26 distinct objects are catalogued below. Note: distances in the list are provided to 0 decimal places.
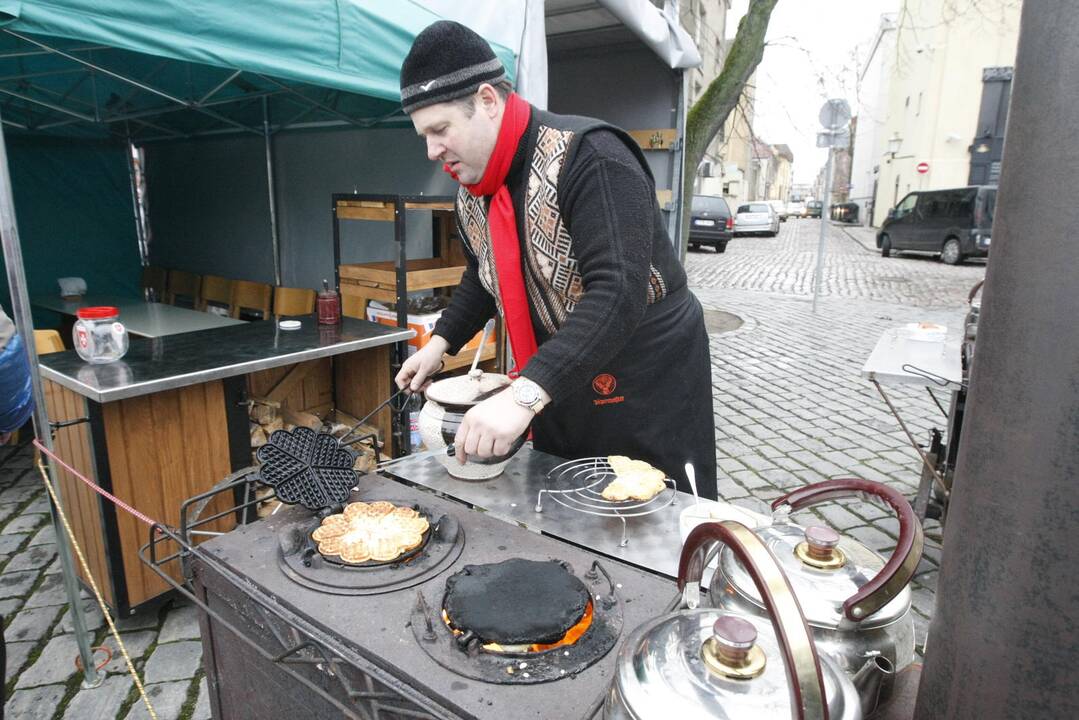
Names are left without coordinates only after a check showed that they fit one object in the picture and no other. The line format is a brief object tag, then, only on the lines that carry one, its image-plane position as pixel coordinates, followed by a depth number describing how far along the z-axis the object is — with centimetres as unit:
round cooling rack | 163
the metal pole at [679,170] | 568
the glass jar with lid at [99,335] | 288
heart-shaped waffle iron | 162
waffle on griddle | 141
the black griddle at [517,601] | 113
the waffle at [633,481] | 160
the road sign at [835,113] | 932
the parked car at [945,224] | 1538
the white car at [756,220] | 2617
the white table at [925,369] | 302
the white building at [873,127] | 3362
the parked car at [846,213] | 3893
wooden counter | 267
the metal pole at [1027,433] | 49
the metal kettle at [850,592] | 83
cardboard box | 423
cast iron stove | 104
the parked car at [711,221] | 1884
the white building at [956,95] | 2112
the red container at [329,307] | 397
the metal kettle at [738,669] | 62
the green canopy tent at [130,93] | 229
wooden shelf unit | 400
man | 153
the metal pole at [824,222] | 966
